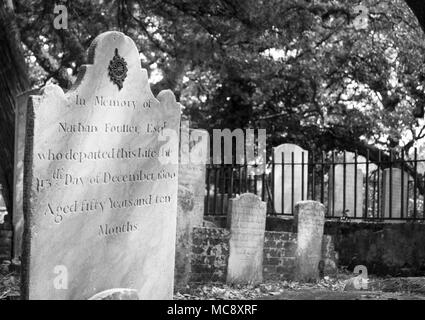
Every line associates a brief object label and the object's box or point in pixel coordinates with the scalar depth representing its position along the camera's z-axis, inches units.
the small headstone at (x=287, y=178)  610.2
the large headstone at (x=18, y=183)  426.9
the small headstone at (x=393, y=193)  572.1
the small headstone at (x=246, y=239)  394.9
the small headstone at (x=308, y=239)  444.1
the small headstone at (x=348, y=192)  628.1
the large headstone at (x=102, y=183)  239.8
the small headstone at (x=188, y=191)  363.9
